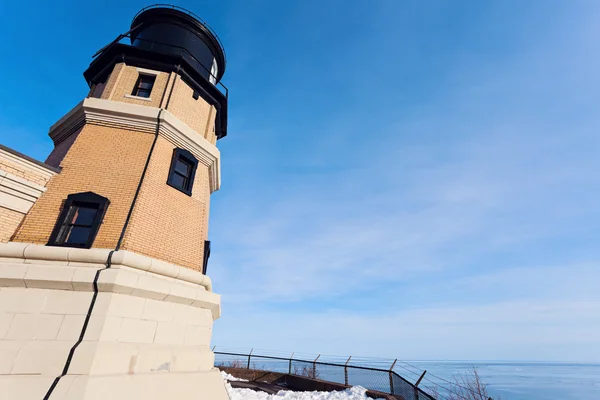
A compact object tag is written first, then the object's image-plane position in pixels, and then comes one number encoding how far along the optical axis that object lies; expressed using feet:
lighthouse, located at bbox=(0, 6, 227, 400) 19.90
